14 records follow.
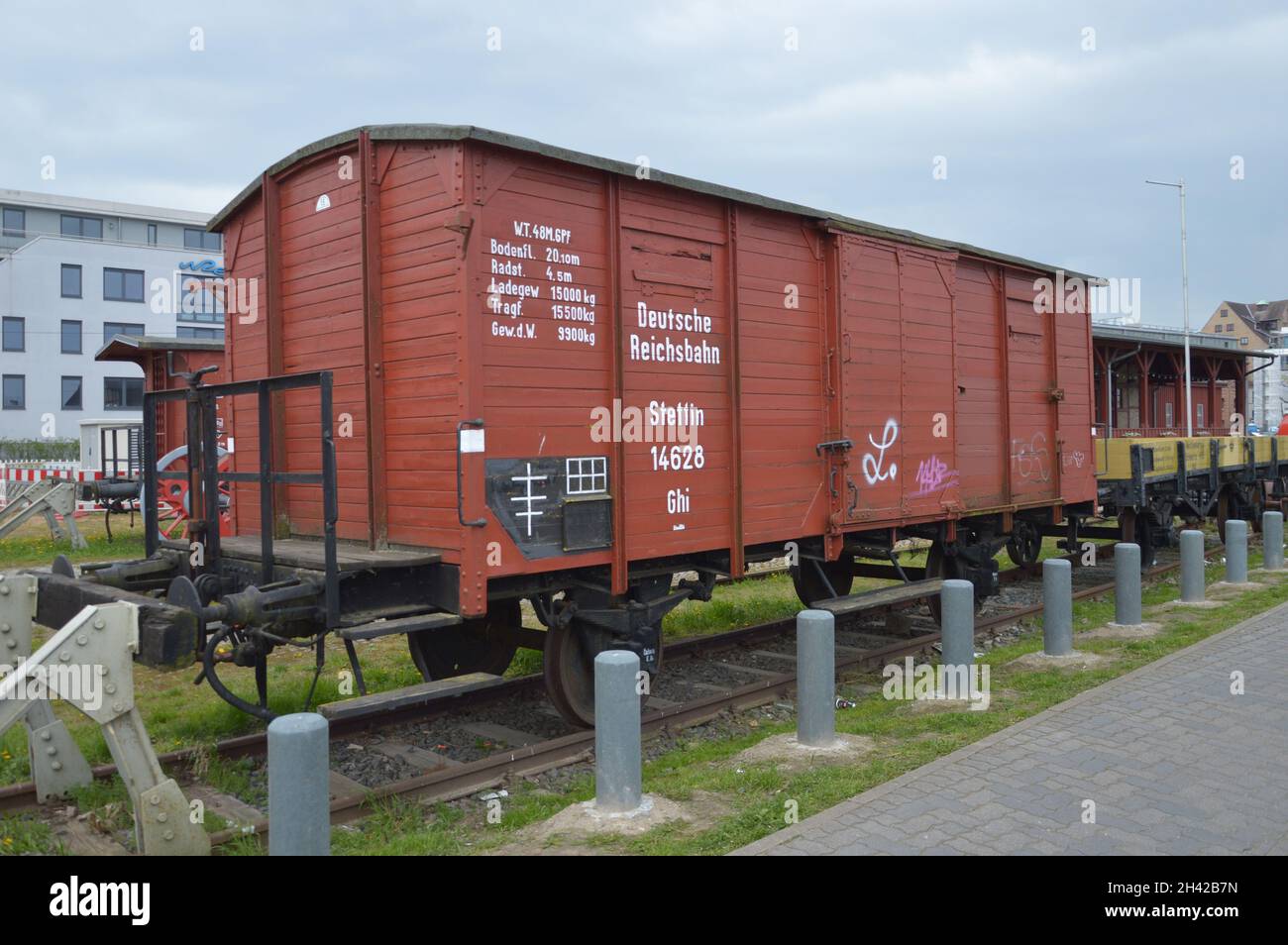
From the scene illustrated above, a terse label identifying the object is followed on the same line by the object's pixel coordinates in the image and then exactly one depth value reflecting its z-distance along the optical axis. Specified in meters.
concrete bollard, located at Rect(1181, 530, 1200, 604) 11.17
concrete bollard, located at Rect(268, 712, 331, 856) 4.16
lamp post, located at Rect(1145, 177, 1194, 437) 28.77
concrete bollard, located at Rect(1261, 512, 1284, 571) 13.81
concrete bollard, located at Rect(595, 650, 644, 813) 5.07
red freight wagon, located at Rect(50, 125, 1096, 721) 5.72
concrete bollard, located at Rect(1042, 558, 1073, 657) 8.45
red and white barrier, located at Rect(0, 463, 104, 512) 21.22
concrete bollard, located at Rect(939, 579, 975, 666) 7.54
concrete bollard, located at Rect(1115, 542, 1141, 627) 9.70
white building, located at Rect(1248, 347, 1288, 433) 51.12
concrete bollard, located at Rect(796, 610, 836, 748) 6.13
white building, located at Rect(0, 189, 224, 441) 44.69
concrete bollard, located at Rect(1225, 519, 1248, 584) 12.41
